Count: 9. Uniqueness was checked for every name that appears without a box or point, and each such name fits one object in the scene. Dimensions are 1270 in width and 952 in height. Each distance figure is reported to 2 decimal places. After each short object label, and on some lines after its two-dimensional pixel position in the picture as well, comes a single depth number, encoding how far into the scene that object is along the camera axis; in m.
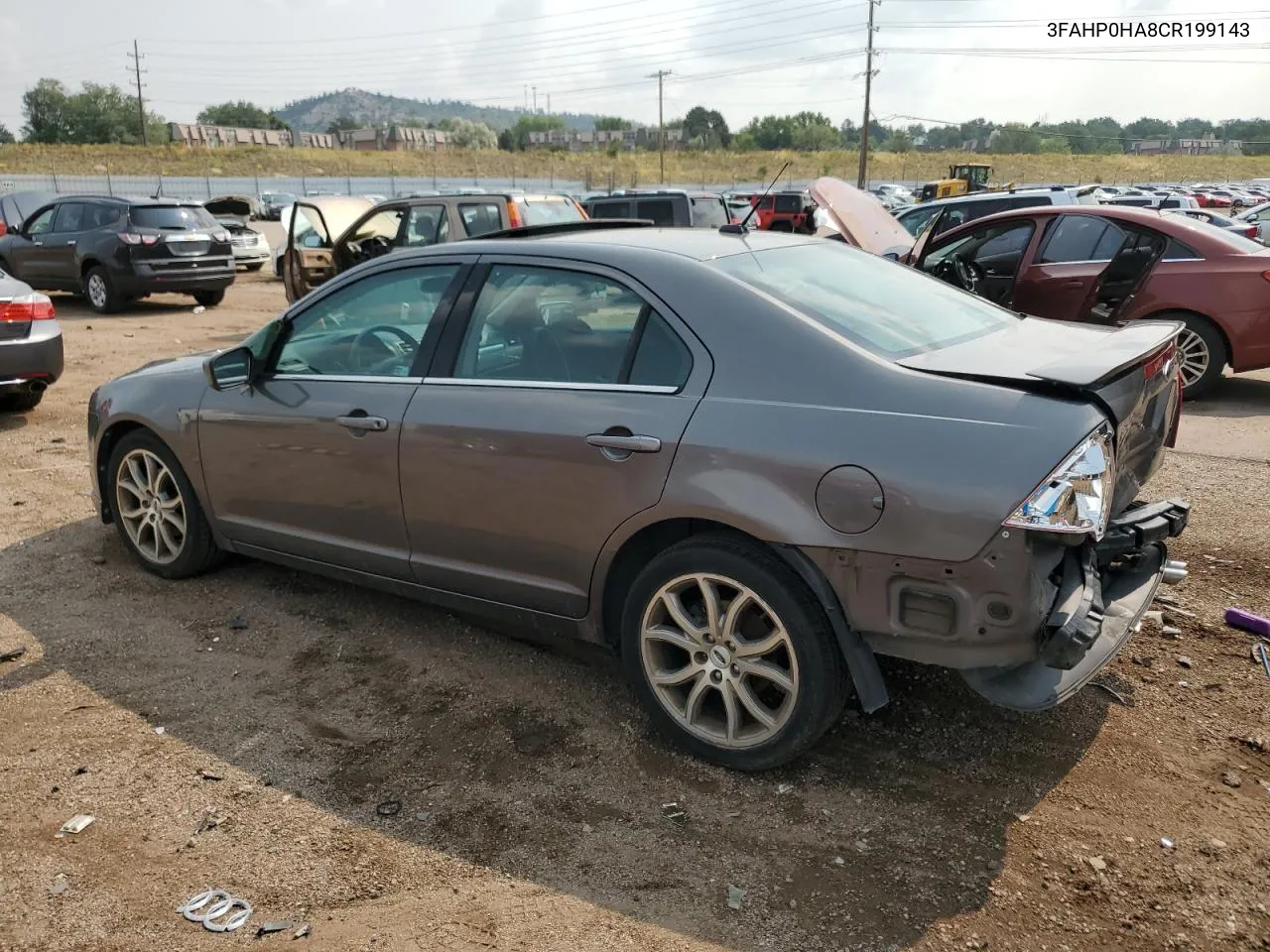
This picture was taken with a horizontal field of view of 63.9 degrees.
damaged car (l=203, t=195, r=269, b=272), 20.88
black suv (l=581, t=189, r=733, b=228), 15.05
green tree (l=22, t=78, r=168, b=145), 92.94
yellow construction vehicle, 33.45
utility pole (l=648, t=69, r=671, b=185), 68.88
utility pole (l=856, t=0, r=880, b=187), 53.88
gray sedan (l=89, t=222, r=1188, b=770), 2.72
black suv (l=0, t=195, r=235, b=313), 14.58
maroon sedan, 7.90
